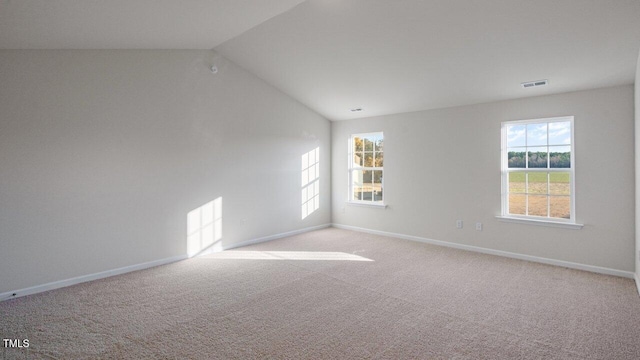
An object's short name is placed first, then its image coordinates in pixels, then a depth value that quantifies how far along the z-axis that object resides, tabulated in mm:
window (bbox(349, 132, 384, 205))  6348
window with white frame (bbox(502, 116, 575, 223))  4277
